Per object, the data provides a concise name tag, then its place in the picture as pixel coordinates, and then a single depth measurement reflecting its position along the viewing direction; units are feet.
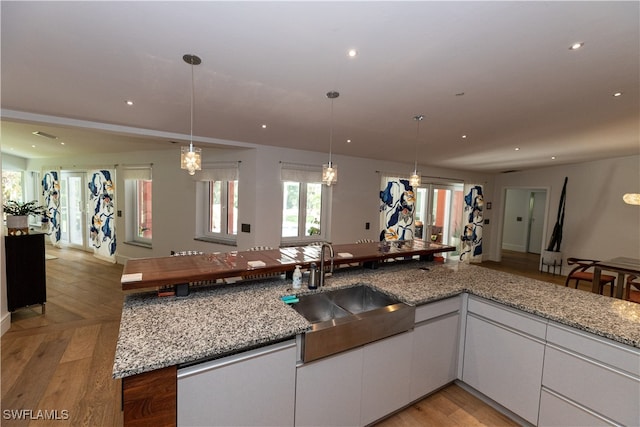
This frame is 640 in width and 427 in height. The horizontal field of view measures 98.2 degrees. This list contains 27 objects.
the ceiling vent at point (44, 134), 14.92
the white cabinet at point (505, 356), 5.98
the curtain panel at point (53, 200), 22.65
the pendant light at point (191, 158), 6.30
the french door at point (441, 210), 20.13
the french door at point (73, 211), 22.02
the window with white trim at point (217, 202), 14.19
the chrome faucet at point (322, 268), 6.83
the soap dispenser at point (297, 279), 6.77
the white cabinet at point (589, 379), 4.84
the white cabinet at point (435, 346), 6.61
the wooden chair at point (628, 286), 11.05
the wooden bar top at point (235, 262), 5.70
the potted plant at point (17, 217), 10.17
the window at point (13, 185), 24.31
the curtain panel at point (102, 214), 19.01
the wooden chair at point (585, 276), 13.25
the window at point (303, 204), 14.10
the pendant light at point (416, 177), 9.37
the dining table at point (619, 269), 11.11
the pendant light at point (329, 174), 8.26
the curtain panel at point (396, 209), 17.46
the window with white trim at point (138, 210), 17.99
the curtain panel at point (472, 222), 22.13
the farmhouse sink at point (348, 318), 5.08
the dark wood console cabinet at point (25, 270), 10.15
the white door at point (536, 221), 26.71
